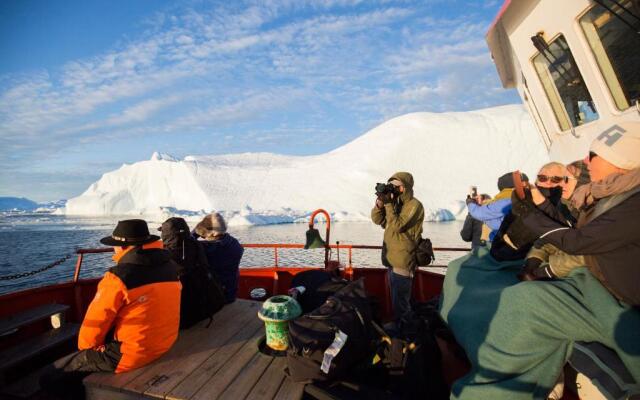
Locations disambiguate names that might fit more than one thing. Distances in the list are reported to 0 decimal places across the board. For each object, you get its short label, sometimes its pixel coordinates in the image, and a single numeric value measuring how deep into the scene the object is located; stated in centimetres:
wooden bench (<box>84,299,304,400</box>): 197
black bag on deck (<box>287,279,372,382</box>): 199
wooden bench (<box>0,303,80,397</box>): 277
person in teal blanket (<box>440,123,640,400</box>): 156
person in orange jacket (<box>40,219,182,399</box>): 215
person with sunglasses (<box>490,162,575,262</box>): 235
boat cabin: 371
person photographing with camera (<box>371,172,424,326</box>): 360
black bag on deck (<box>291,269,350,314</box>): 335
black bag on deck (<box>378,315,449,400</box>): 221
